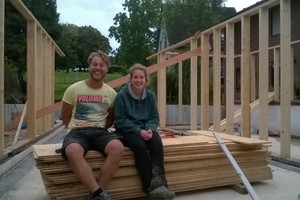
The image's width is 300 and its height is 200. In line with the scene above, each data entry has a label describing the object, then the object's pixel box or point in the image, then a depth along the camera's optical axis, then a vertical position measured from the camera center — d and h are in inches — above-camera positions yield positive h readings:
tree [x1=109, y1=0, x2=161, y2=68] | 1138.0 +245.3
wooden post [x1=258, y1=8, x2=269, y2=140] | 192.2 +16.0
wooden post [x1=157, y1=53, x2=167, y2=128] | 352.5 +4.9
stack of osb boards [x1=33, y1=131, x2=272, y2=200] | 105.3 -23.7
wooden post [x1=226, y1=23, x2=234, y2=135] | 226.8 +14.8
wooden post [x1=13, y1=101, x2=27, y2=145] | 221.4 -18.3
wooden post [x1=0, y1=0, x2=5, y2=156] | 172.2 +12.0
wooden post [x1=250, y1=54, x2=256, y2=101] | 372.8 +21.0
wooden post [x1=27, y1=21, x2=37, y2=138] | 251.6 +17.7
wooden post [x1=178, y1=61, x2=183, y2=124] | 366.0 -9.4
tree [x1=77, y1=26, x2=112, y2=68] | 1763.7 +330.2
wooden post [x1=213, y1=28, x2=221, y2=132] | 248.7 +11.7
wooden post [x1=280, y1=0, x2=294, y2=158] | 175.8 +14.5
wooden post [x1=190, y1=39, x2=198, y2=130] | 285.4 +6.6
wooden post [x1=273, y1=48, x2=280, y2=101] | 352.5 +25.6
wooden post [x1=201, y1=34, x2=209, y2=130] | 259.8 +13.8
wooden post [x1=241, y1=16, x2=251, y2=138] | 208.2 +11.7
